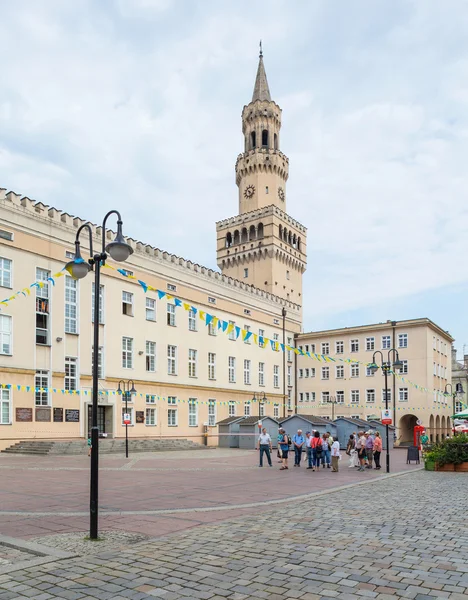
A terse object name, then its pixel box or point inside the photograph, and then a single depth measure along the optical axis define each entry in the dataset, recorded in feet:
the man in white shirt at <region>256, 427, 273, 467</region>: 84.33
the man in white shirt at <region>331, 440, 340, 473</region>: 79.32
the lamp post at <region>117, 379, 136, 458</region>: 134.68
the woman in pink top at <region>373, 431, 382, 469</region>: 84.72
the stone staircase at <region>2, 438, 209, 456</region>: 107.55
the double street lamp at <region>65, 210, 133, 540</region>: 31.96
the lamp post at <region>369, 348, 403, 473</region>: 94.66
